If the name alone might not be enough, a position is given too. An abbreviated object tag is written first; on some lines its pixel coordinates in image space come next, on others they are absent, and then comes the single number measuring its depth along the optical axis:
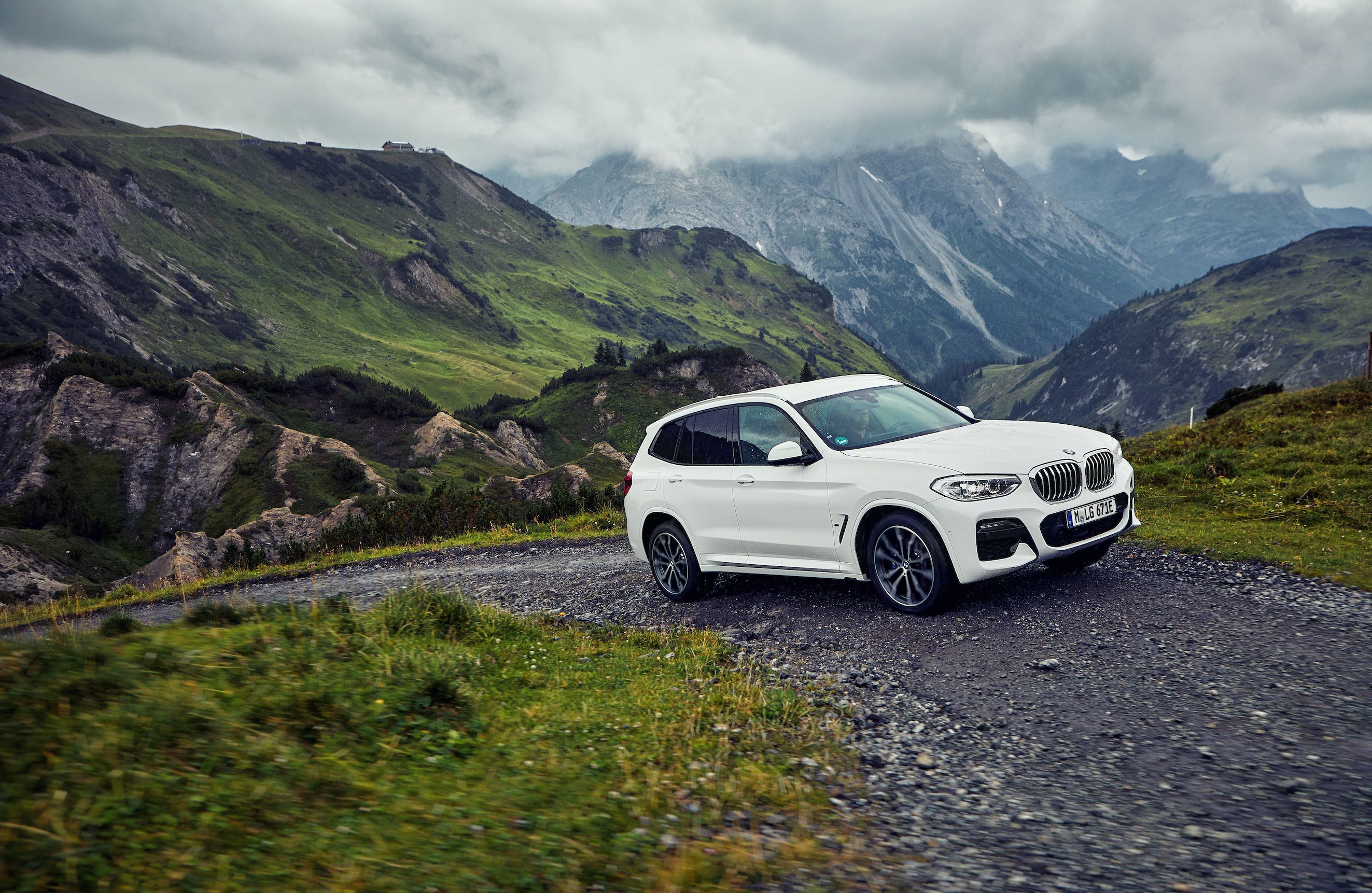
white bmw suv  7.32
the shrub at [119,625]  7.14
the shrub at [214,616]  7.31
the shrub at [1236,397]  22.56
